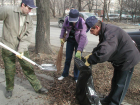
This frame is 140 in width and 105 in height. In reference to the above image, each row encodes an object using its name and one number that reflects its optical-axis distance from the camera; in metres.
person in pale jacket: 2.76
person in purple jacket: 3.31
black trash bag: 2.55
